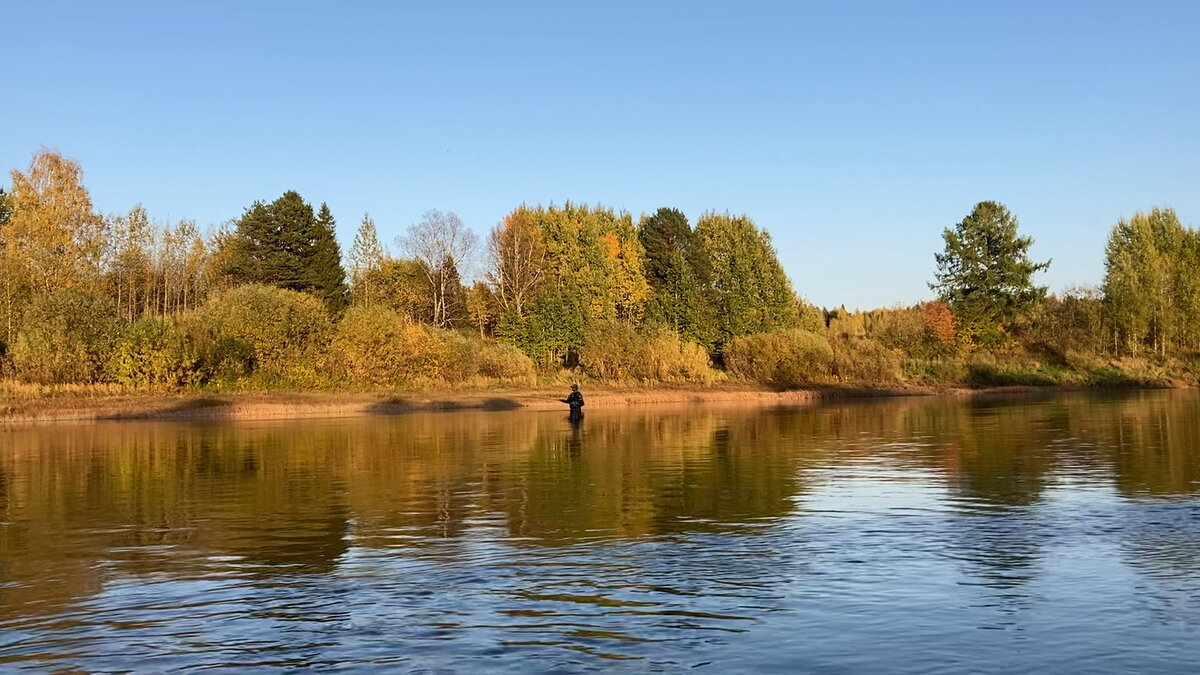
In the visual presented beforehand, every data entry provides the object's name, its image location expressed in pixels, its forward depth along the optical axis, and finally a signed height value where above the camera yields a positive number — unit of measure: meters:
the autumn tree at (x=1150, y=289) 87.88 +6.60
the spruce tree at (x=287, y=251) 76.94 +10.39
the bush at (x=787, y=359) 71.56 +1.35
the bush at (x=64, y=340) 55.62 +3.14
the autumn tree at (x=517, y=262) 83.44 +9.81
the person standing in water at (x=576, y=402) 42.88 -0.68
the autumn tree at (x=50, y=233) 67.44 +11.13
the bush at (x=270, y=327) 61.16 +3.85
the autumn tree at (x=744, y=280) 84.00 +7.98
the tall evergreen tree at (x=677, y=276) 83.62 +8.62
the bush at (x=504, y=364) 67.12 +1.46
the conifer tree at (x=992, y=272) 89.62 +8.50
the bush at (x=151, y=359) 56.59 +2.07
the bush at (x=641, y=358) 68.69 +1.64
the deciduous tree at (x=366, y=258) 87.69 +11.01
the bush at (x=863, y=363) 72.69 +0.99
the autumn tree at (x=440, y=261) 82.88 +10.06
